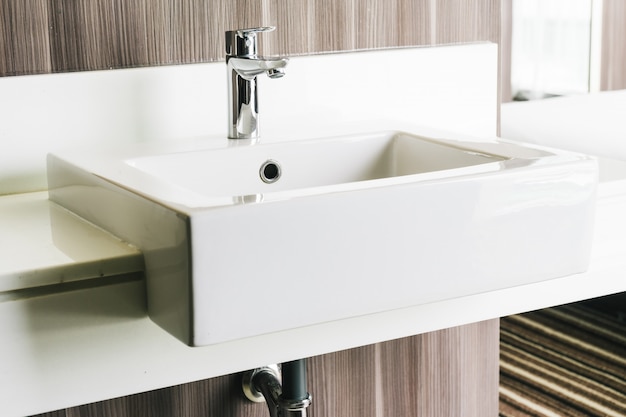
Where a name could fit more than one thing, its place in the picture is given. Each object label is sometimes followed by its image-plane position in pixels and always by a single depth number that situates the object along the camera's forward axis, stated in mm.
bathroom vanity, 1768
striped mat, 3594
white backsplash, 2092
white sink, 1690
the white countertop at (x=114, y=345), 1767
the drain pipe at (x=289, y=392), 2170
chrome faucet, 2080
